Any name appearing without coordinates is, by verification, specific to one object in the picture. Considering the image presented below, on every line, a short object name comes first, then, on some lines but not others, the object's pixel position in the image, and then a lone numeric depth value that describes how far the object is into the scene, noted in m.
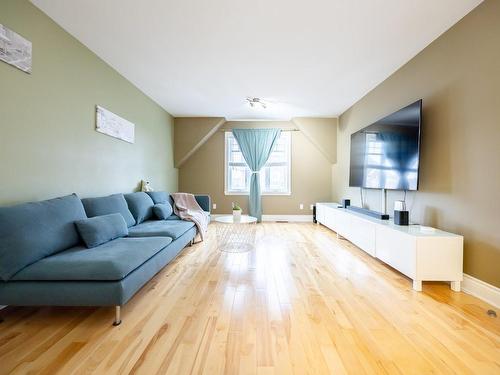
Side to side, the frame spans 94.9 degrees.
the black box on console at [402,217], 2.47
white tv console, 2.00
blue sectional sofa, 1.45
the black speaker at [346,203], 4.07
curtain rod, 5.54
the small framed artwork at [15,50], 1.71
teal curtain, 5.42
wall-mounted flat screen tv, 2.43
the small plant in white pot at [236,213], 3.36
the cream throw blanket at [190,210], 3.46
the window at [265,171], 5.63
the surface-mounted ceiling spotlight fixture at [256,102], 4.10
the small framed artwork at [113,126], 2.81
